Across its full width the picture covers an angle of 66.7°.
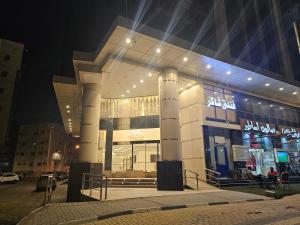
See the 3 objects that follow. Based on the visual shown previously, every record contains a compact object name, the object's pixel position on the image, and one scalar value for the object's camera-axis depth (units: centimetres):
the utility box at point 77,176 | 1383
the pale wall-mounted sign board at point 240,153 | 1812
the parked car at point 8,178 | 2673
